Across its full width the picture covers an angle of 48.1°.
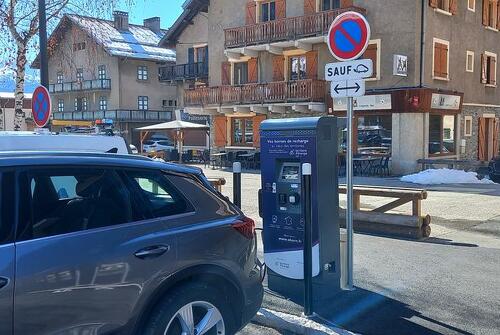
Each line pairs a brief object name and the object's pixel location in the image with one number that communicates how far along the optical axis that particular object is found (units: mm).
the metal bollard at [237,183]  6035
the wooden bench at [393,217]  8539
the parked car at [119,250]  3035
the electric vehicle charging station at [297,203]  5398
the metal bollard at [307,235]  4918
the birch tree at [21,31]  13000
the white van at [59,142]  5645
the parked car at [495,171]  18000
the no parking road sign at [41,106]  9672
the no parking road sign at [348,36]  5375
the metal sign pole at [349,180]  5443
